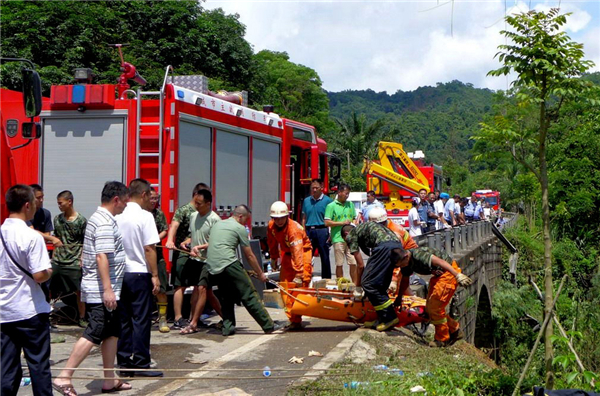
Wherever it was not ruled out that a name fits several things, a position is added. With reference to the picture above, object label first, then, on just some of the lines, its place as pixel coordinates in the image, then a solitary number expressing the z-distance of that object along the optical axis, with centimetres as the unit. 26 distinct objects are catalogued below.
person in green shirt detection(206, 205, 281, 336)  886
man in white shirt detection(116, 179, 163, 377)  689
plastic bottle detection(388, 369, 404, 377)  675
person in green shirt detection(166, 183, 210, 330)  948
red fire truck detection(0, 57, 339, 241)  1001
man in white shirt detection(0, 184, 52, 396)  535
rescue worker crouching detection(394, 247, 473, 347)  848
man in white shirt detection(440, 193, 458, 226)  2126
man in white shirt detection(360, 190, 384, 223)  1783
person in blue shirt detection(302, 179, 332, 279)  1243
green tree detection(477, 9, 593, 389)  663
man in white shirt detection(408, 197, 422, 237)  1680
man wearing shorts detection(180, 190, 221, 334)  923
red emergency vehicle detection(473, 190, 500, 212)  4891
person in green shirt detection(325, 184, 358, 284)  1205
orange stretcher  909
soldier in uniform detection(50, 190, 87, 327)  929
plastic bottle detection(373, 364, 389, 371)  693
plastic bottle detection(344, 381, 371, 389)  615
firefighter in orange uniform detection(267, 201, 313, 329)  979
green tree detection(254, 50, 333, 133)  5300
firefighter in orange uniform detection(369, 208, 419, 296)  912
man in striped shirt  611
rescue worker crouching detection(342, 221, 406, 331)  860
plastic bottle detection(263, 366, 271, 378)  679
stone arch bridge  1505
